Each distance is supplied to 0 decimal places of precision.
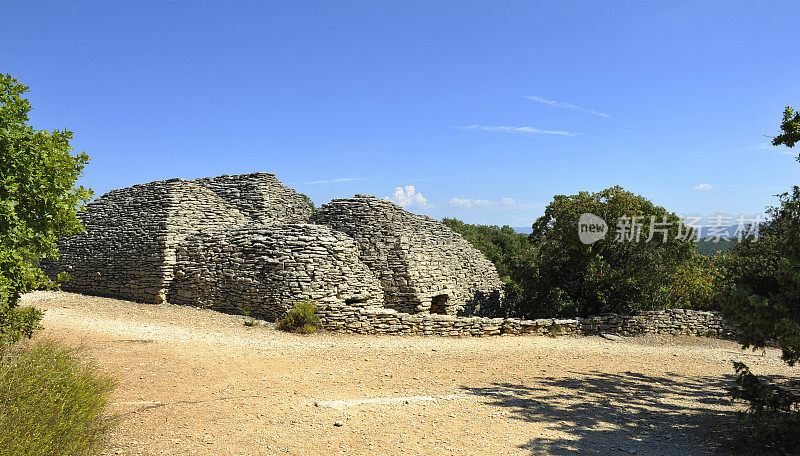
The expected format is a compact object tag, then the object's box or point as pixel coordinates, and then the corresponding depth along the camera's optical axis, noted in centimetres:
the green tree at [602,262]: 1542
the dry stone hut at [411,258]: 1623
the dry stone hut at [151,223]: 1691
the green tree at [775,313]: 569
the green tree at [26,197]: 816
